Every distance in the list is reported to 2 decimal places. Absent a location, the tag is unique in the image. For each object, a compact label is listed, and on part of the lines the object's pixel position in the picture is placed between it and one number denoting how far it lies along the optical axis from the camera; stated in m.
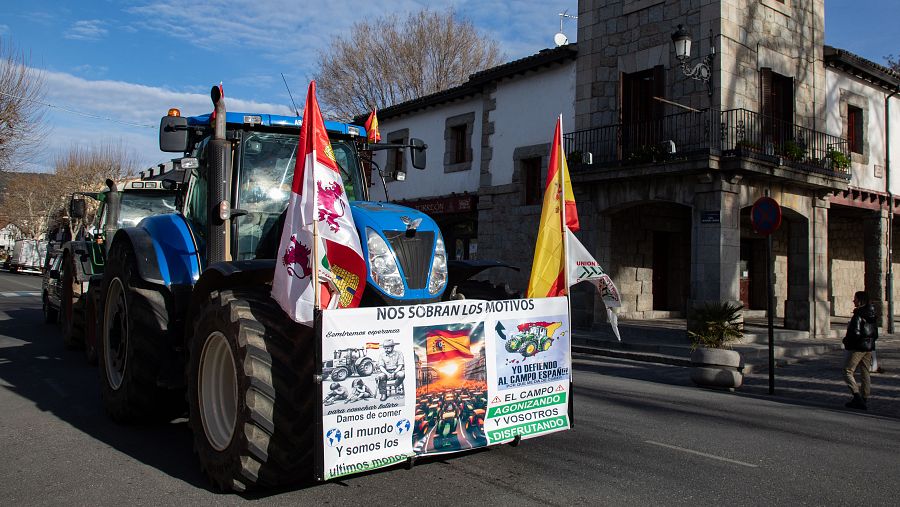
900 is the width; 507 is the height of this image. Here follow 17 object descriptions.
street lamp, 14.91
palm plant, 10.77
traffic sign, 9.97
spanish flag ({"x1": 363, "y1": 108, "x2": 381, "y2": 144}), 7.34
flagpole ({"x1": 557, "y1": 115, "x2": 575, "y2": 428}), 5.48
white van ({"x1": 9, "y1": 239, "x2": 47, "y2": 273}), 41.28
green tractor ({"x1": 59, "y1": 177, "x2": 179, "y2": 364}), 10.16
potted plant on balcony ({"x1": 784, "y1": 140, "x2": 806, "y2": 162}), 16.72
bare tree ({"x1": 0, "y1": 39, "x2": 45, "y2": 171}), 24.20
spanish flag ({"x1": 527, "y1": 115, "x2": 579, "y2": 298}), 5.54
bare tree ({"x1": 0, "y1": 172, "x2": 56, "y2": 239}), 51.25
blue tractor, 4.17
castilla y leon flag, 4.08
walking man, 8.95
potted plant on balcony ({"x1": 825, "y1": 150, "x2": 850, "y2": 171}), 17.91
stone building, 15.80
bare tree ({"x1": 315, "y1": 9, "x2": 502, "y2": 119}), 32.06
